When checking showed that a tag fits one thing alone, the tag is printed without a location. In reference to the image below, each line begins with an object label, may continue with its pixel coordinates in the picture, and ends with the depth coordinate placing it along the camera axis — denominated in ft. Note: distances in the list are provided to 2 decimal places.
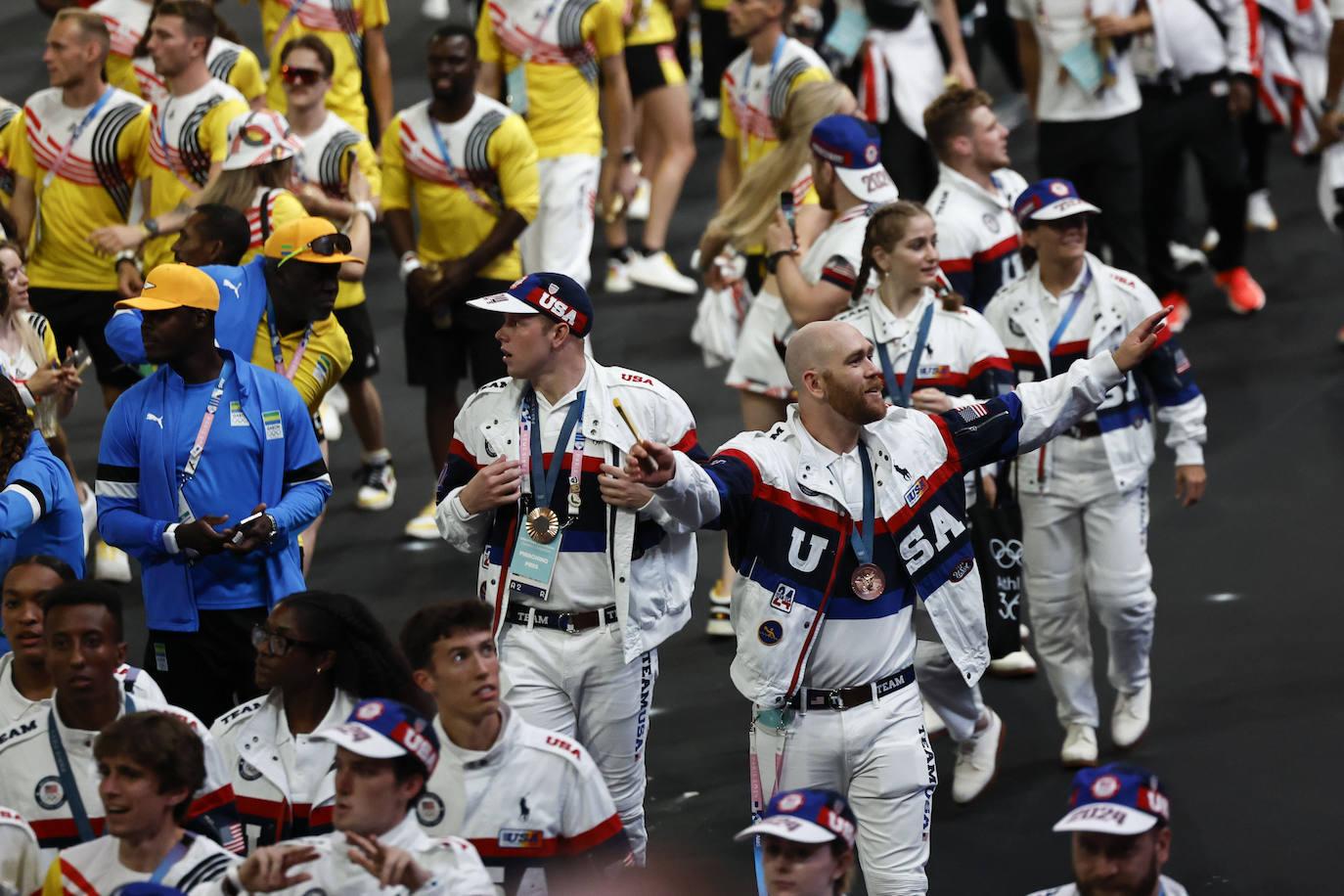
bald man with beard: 38.01
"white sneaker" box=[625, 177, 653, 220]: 86.63
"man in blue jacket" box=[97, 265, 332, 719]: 41.01
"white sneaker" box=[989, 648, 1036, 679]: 54.34
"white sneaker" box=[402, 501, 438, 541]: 62.59
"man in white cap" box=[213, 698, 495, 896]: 29.04
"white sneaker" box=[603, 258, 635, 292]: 80.94
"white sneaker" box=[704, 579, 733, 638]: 56.70
